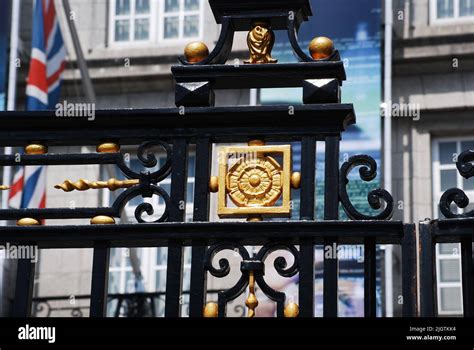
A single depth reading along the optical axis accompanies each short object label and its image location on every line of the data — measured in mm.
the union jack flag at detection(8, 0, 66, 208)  22828
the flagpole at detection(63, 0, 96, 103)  23625
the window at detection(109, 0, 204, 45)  25859
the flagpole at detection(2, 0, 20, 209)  24453
